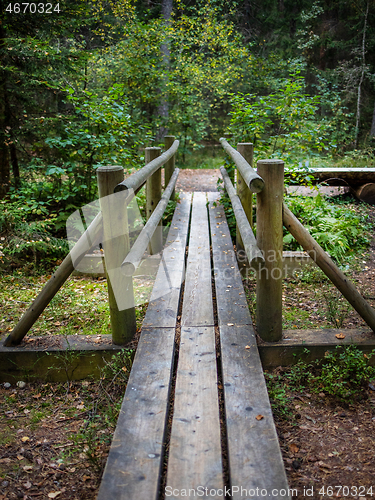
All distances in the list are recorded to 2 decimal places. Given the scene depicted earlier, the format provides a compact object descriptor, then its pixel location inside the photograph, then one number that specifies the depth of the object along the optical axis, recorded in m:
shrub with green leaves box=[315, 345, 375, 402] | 2.51
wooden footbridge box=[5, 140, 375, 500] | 1.67
